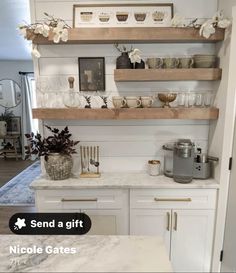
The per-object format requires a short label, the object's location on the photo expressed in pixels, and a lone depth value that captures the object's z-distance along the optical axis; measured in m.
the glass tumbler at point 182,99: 2.10
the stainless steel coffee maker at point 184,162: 1.97
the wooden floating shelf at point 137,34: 1.90
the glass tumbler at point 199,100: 2.08
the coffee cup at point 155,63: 2.01
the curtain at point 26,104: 6.36
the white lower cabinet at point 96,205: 1.98
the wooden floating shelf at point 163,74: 1.96
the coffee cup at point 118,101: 2.02
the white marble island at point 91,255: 0.93
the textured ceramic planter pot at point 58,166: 2.00
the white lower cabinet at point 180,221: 1.97
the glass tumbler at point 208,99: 2.11
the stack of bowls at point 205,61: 1.98
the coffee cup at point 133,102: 2.01
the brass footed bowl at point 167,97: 2.01
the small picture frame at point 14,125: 6.49
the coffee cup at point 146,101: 2.01
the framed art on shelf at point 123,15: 2.02
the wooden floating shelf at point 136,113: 1.98
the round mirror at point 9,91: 6.55
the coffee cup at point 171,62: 2.01
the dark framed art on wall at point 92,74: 2.12
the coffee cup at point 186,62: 2.02
